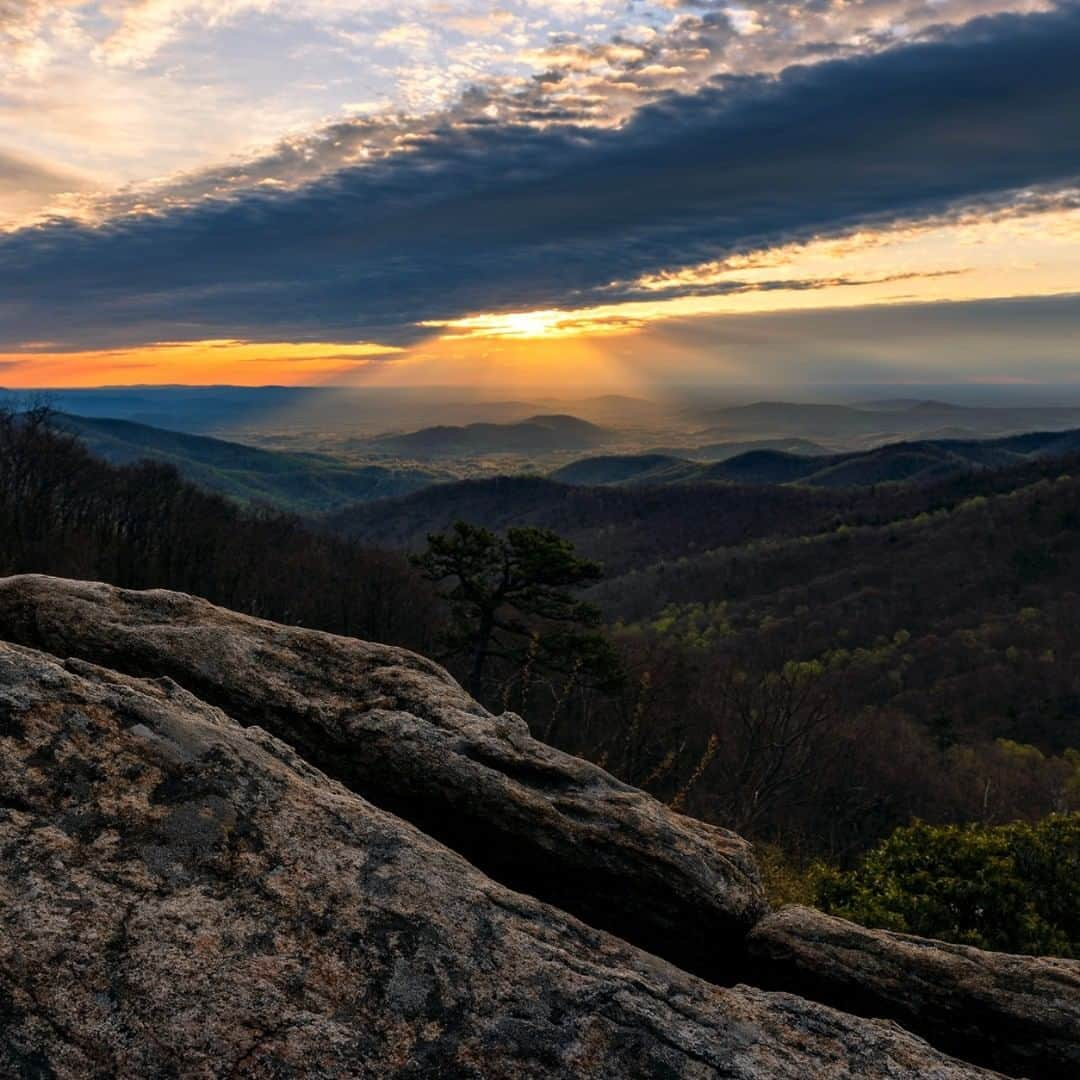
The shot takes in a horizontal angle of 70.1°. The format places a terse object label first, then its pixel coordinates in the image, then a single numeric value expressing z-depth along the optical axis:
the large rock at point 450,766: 8.90
